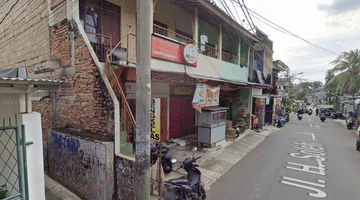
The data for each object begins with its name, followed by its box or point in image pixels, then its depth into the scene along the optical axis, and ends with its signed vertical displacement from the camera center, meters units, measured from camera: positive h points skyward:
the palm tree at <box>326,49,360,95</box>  24.05 +3.47
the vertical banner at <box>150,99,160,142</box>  4.36 -0.58
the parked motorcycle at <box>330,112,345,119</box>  25.95 -3.29
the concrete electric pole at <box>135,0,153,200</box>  3.04 +0.01
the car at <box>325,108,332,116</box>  27.65 -2.94
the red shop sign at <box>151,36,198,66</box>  6.29 +1.62
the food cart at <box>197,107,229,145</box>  8.71 -1.64
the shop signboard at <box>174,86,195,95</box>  10.20 +0.16
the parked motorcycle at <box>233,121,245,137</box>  11.63 -2.31
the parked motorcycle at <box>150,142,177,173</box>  5.11 -1.94
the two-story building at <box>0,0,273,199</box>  4.45 +0.72
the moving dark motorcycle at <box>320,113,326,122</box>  21.81 -2.90
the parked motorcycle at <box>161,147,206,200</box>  4.15 -2.30
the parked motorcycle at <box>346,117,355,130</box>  16.80 -2.88
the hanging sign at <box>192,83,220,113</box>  7.32 -0.14
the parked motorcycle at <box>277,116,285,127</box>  17.16 -2.79
